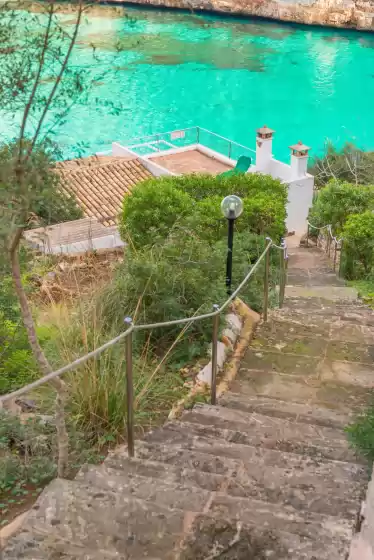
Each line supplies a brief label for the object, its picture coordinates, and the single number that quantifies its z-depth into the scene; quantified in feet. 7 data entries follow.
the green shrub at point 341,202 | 62.12
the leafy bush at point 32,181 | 12.29
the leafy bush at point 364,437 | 13.89
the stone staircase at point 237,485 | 10.55
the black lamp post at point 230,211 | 23.27
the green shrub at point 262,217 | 45.39
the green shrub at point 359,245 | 50.34
